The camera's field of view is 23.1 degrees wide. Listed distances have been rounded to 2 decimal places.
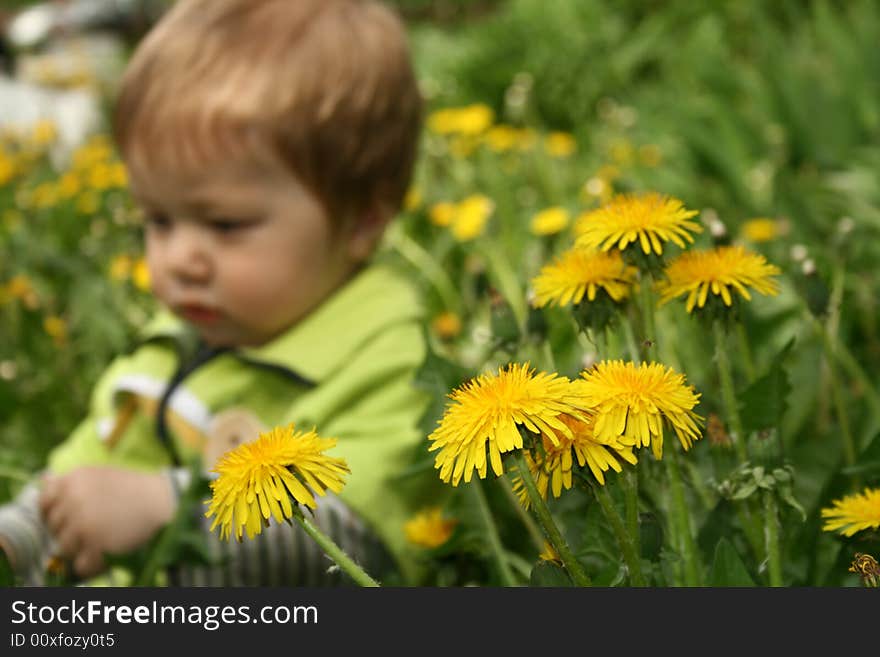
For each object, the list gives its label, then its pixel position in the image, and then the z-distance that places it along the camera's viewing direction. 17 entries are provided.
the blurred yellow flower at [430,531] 0.81
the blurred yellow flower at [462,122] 1.32
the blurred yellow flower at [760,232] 1.01
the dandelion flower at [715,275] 0.66
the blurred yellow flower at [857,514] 0.65
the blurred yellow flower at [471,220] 1.10
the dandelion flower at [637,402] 0.61
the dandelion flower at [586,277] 0.67
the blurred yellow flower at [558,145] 1.44
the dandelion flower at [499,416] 0.61
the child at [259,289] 0.84
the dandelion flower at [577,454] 0.61
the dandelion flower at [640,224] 0.65
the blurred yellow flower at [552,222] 1.01
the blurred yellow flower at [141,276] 1.06
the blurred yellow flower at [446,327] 0.99
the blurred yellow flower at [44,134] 1.67
